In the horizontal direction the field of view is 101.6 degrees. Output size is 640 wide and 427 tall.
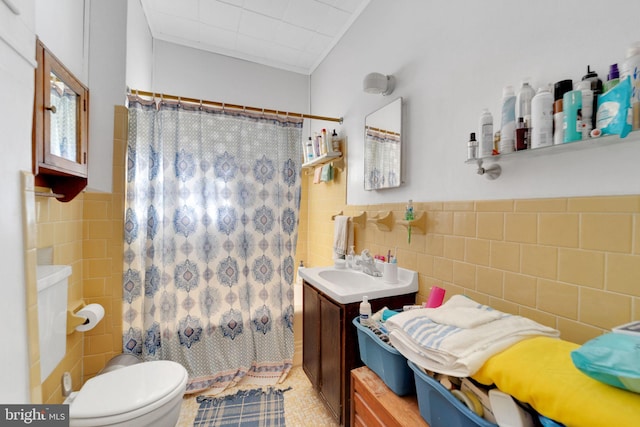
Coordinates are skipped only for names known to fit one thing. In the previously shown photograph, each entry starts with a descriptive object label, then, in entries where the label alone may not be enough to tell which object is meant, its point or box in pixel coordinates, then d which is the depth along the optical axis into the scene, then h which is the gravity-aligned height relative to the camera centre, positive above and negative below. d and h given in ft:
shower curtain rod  5.80 +2.59
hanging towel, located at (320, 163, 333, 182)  8.07 +1.23
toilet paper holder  4.76 -2.01
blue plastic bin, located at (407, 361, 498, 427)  2.34 -1.89
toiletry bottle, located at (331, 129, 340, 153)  7.64 +2.05
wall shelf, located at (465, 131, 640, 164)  2.51 +0.73
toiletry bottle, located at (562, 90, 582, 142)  2.66 +1.01
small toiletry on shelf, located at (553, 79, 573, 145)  2.81 +1.14
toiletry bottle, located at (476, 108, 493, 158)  3.54 +1.05
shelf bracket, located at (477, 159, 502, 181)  3.70 +0.61
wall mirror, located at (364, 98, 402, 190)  5.51 +1.50
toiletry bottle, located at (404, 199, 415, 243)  4.94 -0.04
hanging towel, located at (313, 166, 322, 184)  8.56 +1.28
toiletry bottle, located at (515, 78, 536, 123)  3.21 +1.39
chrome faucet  5.73 -1.16
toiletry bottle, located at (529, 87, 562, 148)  2.92 +1.06
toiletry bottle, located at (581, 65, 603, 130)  2.63 +1.26
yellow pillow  1.63 -1.23
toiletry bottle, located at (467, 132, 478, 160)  3.73 +0.93
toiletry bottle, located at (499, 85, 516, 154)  3.30 +1.17
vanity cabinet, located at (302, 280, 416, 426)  4.51 -2.49
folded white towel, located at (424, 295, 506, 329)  2.80 -1.18
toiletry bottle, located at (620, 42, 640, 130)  2.30 +1.26
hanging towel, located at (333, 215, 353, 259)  6.93 -0.62
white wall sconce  5.58 +2.80
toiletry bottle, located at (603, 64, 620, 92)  2.52 +1.33
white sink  4.60 -1.42
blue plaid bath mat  5.25 -4.23
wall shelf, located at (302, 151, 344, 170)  7.54 +1.61
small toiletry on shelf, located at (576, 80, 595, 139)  2.62 +1.03
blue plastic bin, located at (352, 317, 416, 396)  3.29 -2.03
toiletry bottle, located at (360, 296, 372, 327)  4.15 -1.59
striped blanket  2.39 -1.27
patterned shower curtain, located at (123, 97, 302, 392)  5.83 -0.67
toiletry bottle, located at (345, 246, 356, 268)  6.38 -1.15
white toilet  3.53 -2.71
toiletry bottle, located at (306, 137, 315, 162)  8.32 +2.01
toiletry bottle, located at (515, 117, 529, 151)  3.15 +0.92
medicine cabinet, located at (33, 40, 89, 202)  3.58 +1.34
